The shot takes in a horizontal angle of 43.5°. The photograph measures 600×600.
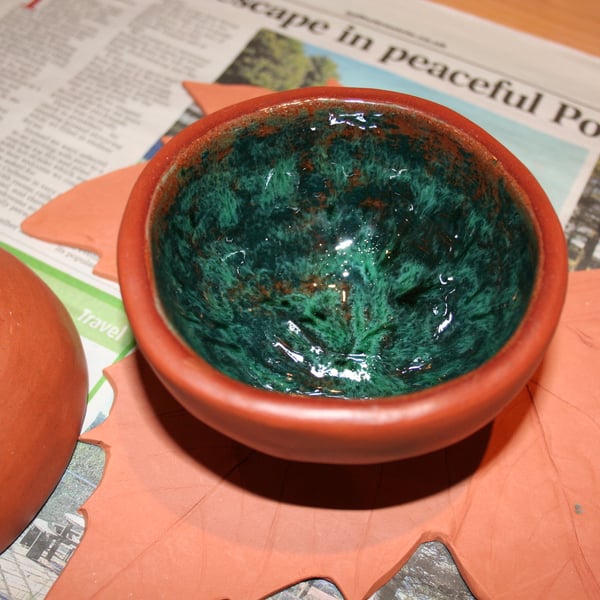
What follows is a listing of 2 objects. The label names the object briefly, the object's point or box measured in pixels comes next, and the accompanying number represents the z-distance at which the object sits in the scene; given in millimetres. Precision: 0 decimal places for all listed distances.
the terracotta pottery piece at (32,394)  145
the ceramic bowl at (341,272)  120
